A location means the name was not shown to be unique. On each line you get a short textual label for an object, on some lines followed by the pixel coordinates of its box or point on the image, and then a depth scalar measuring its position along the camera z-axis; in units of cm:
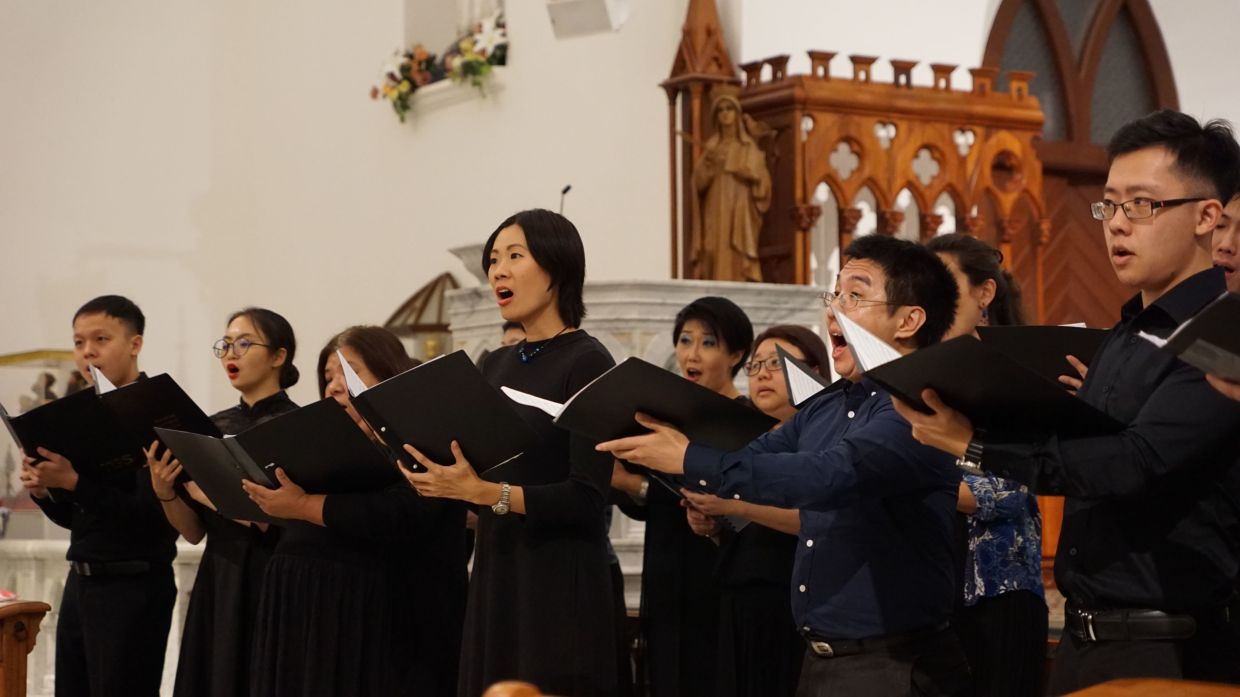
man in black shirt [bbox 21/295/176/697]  455
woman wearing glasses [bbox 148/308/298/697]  427
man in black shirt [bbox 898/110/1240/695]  249
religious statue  813
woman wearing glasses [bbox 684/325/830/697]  393
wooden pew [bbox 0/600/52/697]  434
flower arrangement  1022
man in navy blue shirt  280
